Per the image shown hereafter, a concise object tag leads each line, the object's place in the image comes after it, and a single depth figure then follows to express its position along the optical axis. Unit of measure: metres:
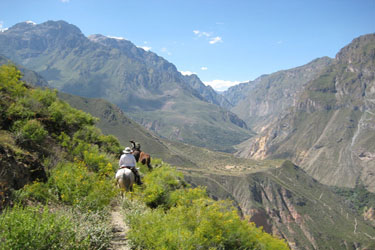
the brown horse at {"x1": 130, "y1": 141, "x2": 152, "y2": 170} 20.57
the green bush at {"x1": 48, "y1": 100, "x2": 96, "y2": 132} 17.16
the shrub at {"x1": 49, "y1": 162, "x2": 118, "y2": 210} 8.77
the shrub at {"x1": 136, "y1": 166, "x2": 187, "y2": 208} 12.64
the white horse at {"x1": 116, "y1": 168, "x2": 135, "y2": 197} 12.80
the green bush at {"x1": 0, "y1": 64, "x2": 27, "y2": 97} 16.77
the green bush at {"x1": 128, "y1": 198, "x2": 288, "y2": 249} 7.39
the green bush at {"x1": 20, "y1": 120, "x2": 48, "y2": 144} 12.52
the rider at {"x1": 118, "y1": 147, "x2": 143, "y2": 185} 14.10
